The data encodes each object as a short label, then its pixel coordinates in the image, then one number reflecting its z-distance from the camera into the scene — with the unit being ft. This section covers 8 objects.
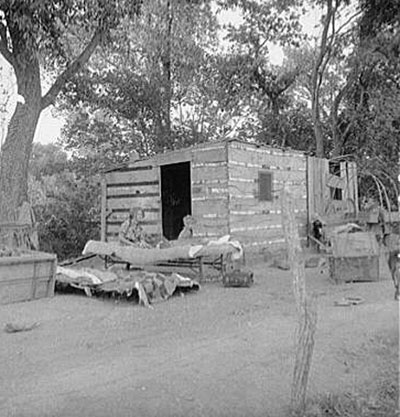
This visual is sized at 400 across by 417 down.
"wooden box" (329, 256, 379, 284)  30.42
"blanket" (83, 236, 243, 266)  29.89
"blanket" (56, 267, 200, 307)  25.63
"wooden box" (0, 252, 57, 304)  24.94
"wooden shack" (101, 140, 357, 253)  39.73
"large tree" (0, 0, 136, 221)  36.32
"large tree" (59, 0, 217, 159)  61.57
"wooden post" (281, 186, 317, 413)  11.53
